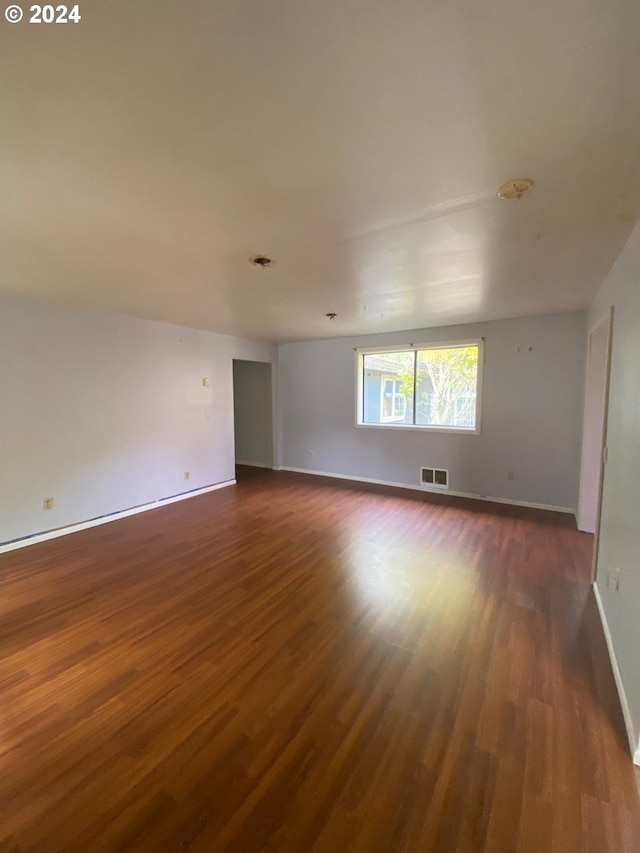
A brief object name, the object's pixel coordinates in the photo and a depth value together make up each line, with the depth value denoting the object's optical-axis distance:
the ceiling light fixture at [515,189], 1.51
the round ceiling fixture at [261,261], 2.38
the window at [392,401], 5.52
